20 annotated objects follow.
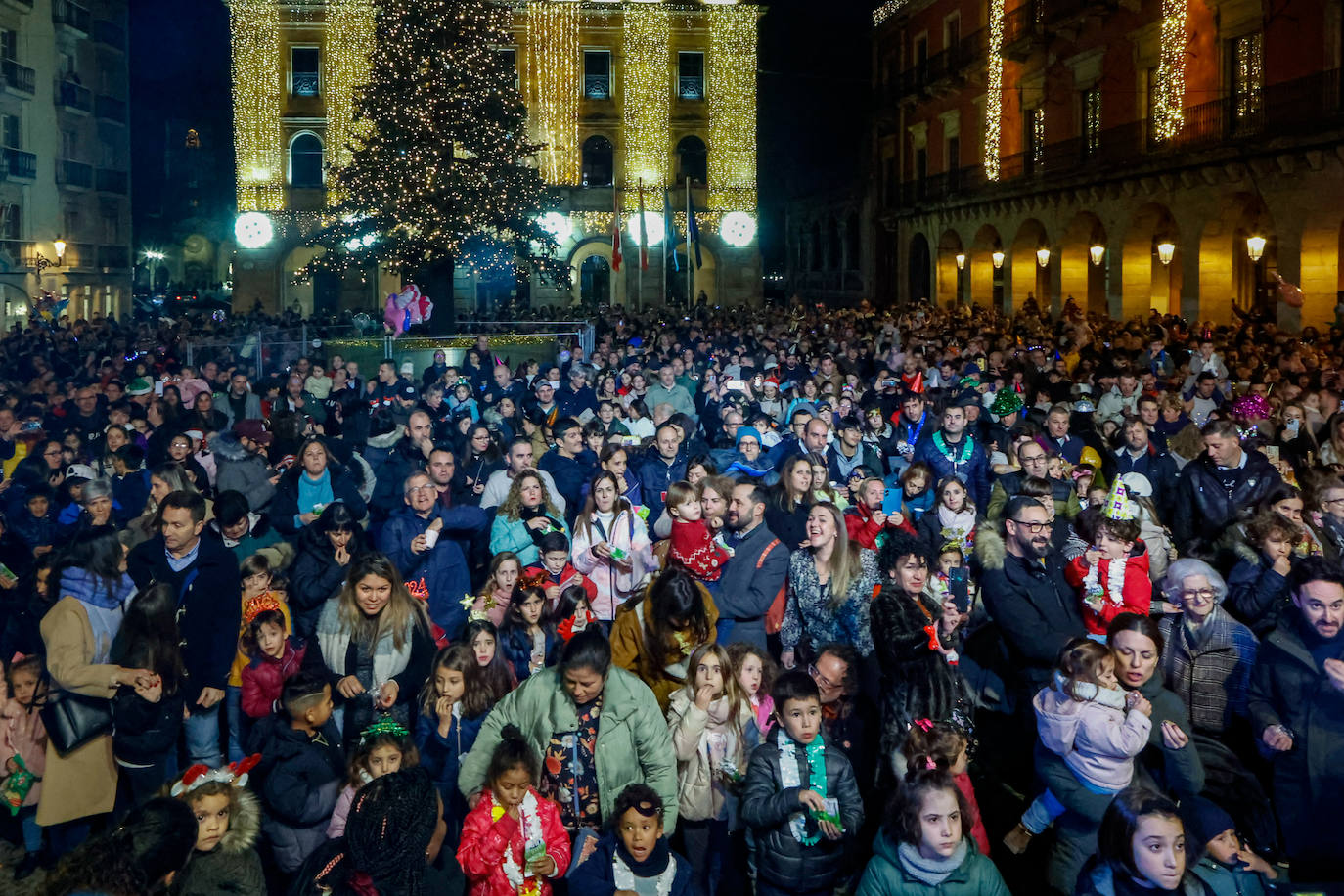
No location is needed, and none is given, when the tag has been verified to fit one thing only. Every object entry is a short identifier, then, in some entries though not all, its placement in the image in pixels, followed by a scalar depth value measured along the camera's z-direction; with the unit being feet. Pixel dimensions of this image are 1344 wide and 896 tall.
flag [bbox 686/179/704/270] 98.94
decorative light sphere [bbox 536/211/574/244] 151.53
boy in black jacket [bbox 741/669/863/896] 15.44
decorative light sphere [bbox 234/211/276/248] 149.69
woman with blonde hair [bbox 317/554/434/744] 18.94
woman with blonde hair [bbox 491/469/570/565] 24.73
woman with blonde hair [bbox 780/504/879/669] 20.42
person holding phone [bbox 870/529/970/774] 17.07
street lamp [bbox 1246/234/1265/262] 64.23
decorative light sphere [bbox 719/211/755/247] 153.89
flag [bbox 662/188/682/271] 102.76
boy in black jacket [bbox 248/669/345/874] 16.60
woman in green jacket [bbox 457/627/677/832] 15.98
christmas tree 95.40
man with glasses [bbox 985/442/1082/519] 27.12
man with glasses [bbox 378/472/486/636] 22.27
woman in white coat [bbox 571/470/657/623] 23.70
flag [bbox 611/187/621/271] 100.81
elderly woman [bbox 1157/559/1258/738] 18.33
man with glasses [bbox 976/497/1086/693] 20.11
